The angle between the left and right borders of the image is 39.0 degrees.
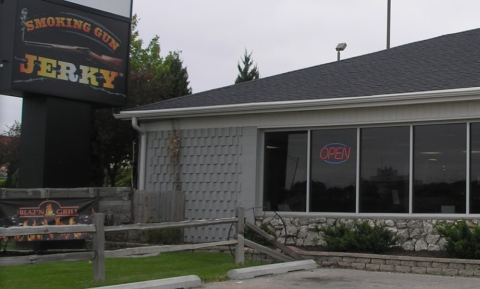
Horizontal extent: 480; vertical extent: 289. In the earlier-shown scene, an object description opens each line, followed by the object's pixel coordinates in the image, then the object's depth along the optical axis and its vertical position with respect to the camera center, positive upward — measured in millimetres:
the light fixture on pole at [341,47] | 30228 +6219
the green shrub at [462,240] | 11734 -880
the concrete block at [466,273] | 11523 -1409
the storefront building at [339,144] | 13141 +891
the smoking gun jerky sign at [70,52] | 15453 +3015
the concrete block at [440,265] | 11818 -1327
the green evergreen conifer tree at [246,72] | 44344 +7360
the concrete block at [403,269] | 12133 -1451
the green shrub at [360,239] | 12945 -1010
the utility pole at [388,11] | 31984 +8353
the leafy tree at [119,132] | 24984 +1723
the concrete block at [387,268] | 12312 -1463
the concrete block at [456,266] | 11655 -1314
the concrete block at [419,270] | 11977 -1442
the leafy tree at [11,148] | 35016 +1438
